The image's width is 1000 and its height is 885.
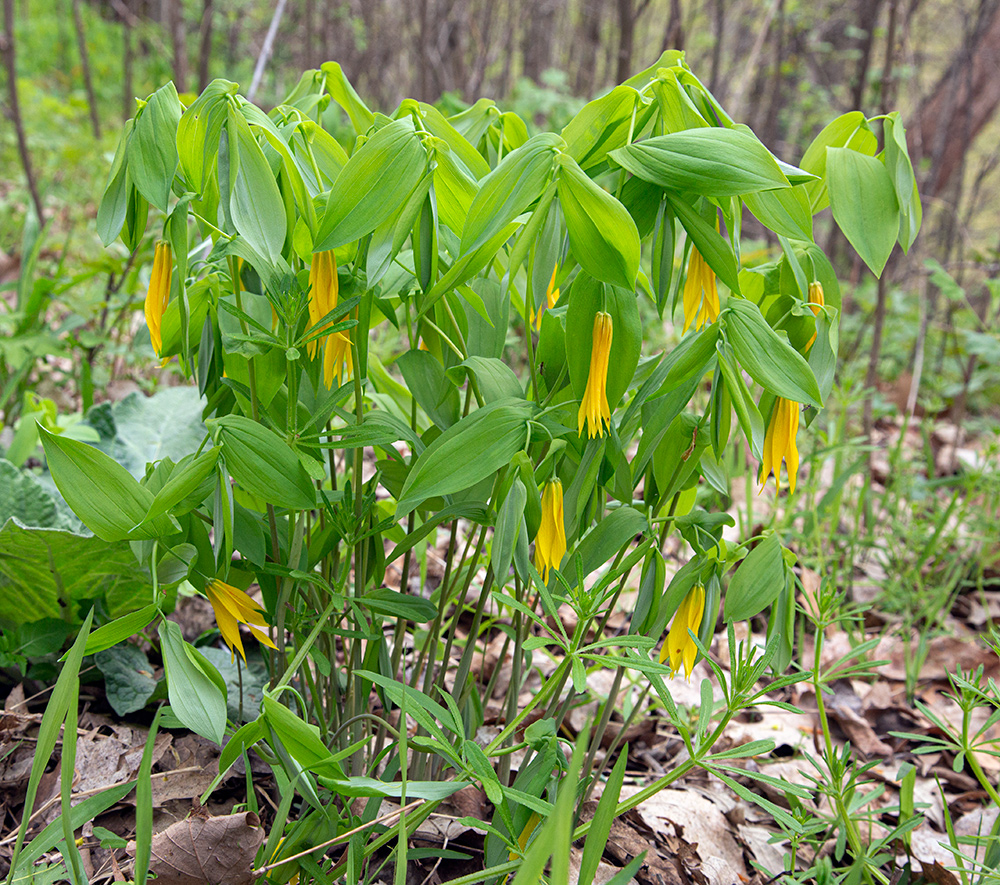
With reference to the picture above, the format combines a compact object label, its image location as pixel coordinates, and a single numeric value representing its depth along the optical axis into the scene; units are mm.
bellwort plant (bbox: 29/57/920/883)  685
